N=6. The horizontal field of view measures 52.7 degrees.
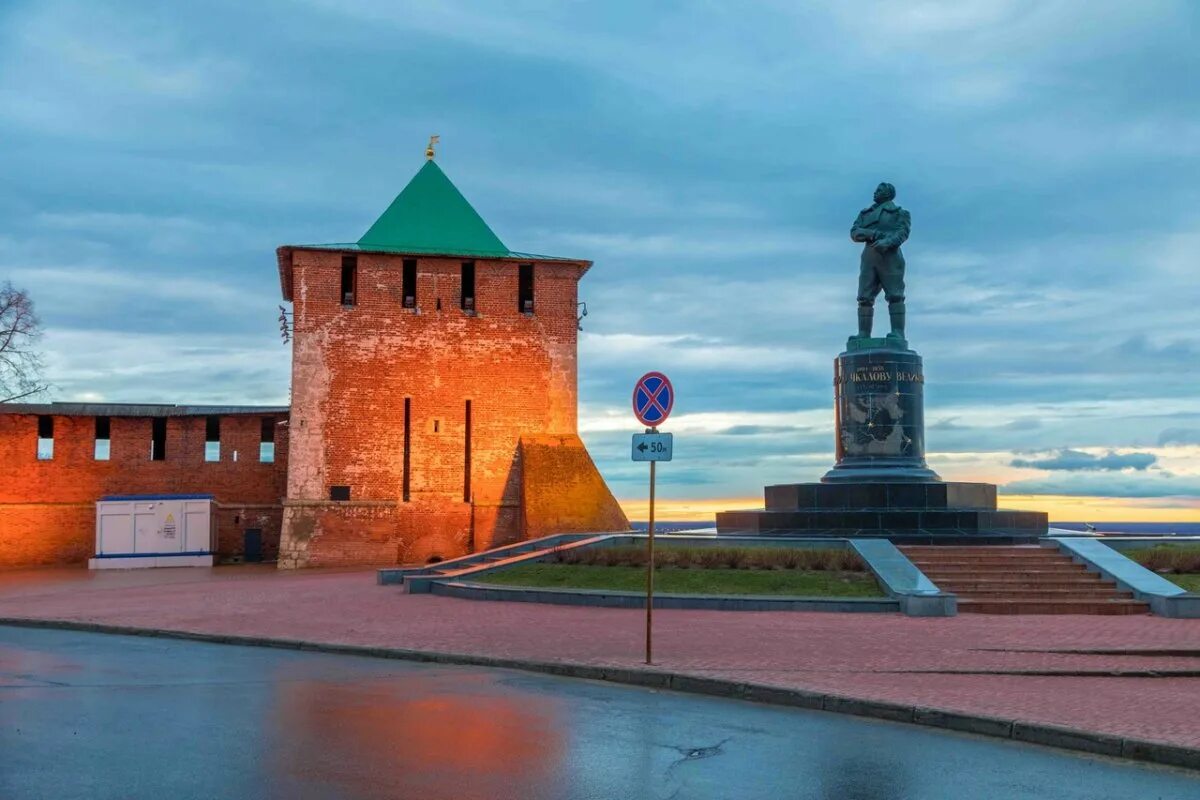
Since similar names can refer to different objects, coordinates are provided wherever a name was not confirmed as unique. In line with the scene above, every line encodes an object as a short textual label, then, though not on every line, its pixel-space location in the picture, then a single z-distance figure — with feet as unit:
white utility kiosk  102.12
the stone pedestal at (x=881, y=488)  67.92
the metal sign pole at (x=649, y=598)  34.88
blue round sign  36.99
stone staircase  53.11
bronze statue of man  75.15
